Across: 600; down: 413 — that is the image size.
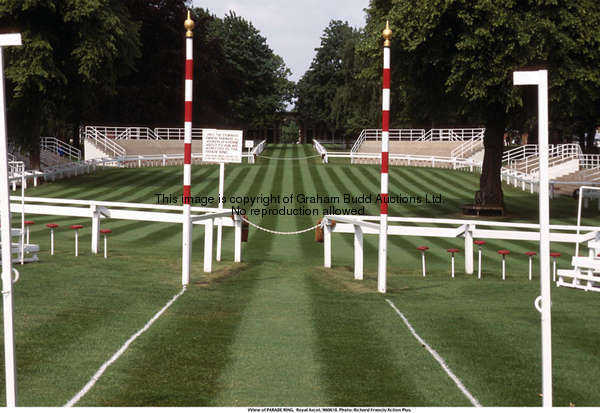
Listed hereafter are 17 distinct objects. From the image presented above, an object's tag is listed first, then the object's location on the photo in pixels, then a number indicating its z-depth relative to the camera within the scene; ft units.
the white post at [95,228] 55.27
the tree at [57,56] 116.16
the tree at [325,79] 346.95
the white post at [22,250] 46.05
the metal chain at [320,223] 53.08
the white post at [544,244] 19.54
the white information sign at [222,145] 46.41
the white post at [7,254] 18.80
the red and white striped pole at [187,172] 41.63
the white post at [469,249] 51.77
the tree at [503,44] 87.40
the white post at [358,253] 45.60
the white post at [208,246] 45.37
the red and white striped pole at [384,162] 40.60
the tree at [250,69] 313.32
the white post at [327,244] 52.18
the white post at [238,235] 51.39
